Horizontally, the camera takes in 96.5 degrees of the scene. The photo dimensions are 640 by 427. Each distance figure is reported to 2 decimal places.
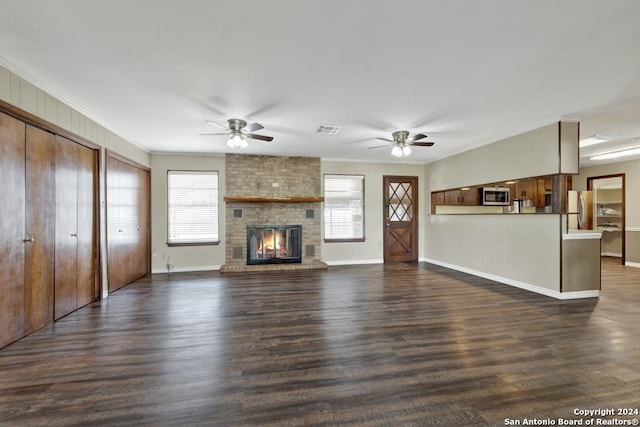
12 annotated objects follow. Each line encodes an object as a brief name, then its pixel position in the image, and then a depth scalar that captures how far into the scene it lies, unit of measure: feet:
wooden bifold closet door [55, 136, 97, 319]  11.36
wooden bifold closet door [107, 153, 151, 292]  15.35
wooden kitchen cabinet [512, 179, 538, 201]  22.59
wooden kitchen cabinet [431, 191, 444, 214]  24.07
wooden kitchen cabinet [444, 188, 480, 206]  20.93
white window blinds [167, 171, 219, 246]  21.27
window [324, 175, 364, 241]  24.16
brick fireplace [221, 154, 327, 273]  21.89
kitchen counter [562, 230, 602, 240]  14.02
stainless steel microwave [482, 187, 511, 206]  20.38
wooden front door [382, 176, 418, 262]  25.08
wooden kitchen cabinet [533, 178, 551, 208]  22.59
